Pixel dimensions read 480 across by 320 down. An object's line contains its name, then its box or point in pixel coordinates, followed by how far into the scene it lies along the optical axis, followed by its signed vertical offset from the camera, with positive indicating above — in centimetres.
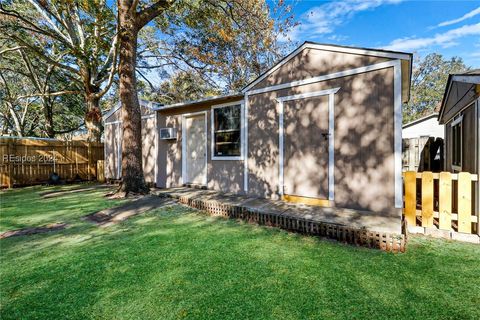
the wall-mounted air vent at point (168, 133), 782 +87
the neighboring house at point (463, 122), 366 +71
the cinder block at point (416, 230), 390 -114
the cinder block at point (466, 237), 349 -114
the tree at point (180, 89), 1623 +488
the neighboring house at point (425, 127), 1278 +168
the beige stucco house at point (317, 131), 426 +60
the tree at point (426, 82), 2444 +786
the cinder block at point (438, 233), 368 -114
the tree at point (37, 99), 1404 +450
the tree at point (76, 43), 765 +504
